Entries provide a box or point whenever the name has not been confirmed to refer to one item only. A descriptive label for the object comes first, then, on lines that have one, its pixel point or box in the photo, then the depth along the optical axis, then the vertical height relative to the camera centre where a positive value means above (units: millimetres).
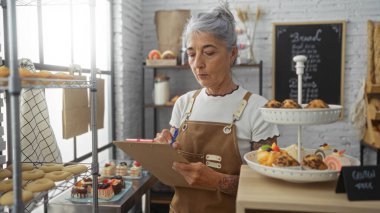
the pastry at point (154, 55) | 3520 +318
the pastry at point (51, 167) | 1321 -310
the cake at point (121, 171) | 2650 -640
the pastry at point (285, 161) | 920 -200
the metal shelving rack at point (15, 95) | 856 -20
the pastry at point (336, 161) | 956 -208
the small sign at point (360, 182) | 817 -227
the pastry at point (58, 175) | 1218 -315
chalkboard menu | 3672 +293
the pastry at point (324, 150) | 1058 -199
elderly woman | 1425 -155
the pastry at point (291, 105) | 917 -50
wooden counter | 790 -265
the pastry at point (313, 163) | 910 -202
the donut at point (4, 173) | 1233 -310
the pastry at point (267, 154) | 963 -192
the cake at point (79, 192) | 2096 -634
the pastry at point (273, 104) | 951 -49
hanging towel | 1535 -188
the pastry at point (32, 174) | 1214 -309
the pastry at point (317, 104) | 913 -47
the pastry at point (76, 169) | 1326 -318
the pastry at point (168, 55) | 3510 +316
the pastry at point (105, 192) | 2113 -642
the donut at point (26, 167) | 1318 -305
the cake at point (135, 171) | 2625 -636
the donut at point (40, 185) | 1098 -316
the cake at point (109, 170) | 2602 -624
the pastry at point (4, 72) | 1062 +46
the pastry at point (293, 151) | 1010 -192
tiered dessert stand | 878 -91
